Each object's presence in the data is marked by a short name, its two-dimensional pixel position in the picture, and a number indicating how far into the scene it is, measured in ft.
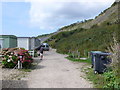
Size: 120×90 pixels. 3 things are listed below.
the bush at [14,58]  22.19
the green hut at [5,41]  37.71
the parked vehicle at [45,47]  75.27
